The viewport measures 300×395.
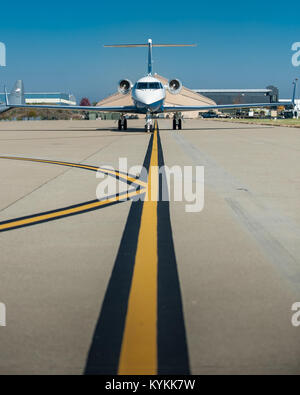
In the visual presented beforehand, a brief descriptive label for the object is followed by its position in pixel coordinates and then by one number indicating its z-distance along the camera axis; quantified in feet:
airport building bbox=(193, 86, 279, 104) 607.78
